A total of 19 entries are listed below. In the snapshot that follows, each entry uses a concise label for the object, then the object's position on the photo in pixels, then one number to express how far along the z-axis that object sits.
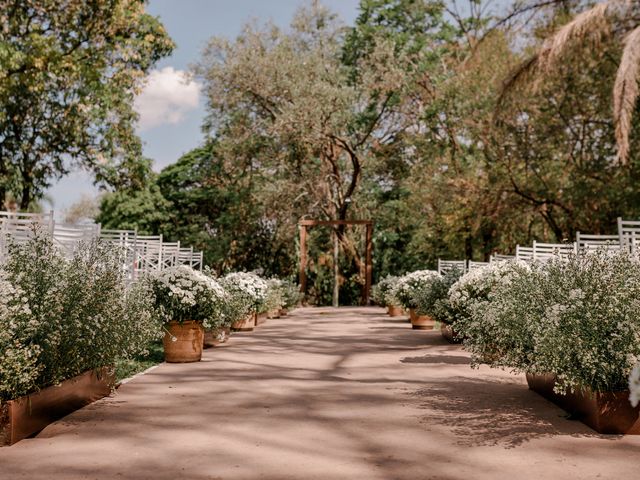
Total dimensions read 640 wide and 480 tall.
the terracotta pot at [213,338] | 9.21
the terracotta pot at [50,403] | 3.98
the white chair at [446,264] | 14.15
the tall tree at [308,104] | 22.31
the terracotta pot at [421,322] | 13.11
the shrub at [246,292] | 10.81
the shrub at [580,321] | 4.39
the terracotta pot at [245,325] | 12.17
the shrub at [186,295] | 7.65
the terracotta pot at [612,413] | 4.39
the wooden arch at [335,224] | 22.38
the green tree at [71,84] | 14.61
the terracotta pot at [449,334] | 10.23
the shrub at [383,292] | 17.98
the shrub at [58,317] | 4.04
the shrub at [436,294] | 10.27
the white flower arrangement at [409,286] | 13.58
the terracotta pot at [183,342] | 7.86
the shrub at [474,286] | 8.52
